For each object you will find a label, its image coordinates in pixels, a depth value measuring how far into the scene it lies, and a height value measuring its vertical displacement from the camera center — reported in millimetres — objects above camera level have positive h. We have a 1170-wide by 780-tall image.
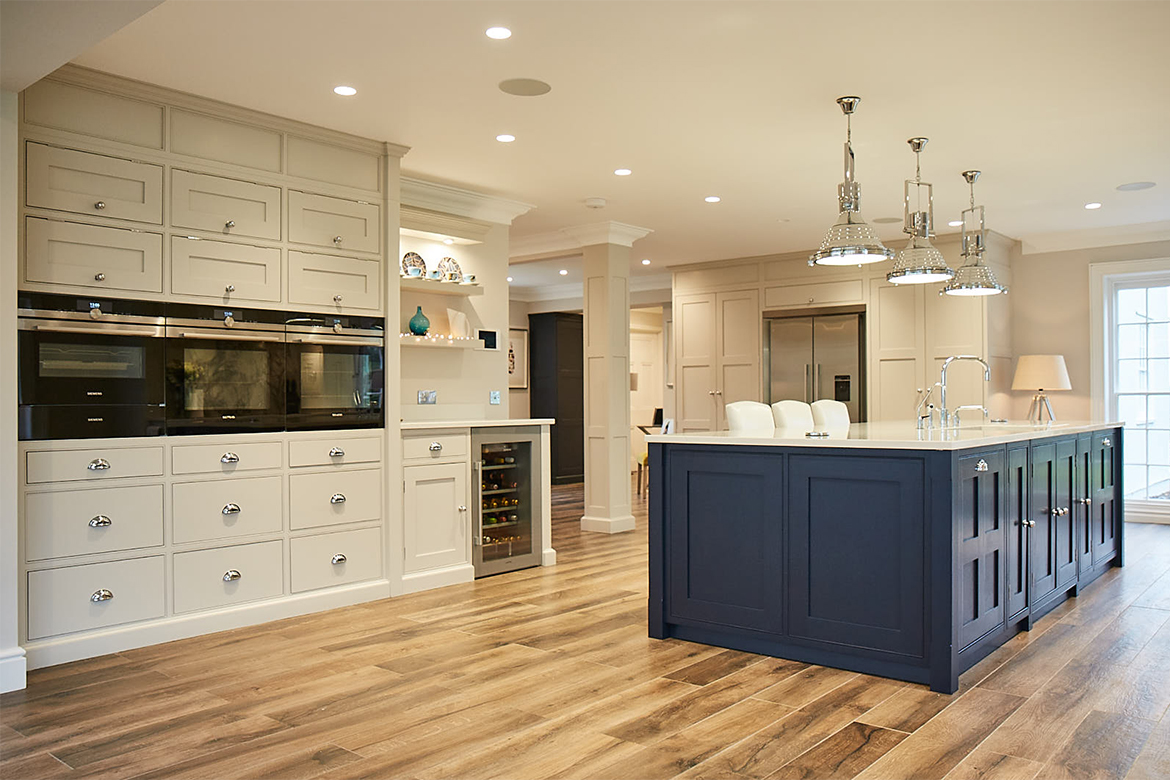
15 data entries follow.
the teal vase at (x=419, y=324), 5473 +395
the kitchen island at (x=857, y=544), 3215 -641
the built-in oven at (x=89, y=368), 3488 +85
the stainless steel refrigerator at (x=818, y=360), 8133 +251
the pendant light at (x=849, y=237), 3965 +678
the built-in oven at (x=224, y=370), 3959 +84
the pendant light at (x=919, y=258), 4547 +671
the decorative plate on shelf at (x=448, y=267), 5668 +789
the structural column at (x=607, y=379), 7141 +62
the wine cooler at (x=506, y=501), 5363 -727
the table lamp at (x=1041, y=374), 7332 +95
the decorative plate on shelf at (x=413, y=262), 5543 +796
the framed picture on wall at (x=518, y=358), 11228 +366
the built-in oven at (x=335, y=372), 4430 +79
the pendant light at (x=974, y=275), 5105 +646
